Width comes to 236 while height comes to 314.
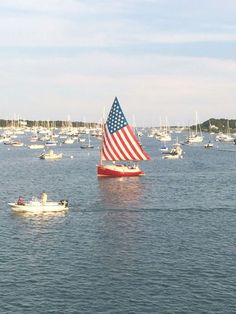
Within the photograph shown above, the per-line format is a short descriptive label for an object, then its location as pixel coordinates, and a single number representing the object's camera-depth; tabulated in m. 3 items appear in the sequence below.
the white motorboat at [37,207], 82.94
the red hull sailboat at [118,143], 129.12
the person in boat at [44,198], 82.69
